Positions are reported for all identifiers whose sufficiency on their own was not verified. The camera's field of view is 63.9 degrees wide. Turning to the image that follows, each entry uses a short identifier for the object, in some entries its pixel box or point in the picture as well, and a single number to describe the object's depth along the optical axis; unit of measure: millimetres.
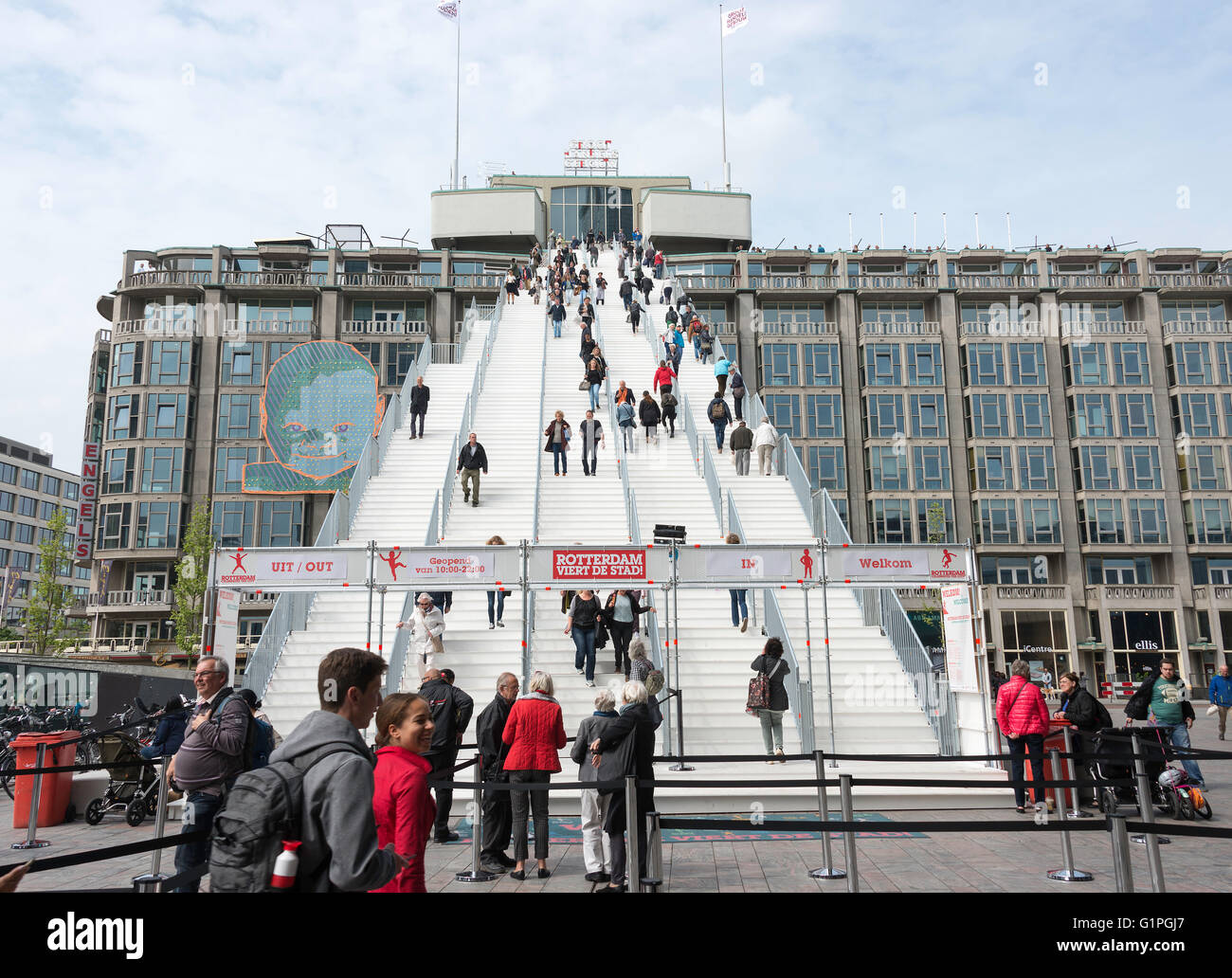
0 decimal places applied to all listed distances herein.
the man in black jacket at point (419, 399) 23406
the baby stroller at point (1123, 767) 10445
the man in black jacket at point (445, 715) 9044
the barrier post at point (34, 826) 9812
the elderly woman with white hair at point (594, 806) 7770
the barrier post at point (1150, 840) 5945
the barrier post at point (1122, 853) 5535
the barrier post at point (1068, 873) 7789
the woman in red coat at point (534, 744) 8211
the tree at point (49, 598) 40406
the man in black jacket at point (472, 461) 19453
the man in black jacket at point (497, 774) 8516
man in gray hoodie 3148
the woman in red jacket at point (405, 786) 4246
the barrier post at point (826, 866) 8012
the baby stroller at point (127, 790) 11461
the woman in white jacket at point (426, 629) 14351
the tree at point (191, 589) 38188
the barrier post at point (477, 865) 8047
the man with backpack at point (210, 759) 5996
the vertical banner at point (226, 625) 13000
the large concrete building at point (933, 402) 49094
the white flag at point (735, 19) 64312
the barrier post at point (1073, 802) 10286
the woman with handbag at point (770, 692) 12352
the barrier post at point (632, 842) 6246
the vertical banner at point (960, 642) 13078
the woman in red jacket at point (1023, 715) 11164
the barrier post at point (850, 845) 7152
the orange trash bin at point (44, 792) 11484
